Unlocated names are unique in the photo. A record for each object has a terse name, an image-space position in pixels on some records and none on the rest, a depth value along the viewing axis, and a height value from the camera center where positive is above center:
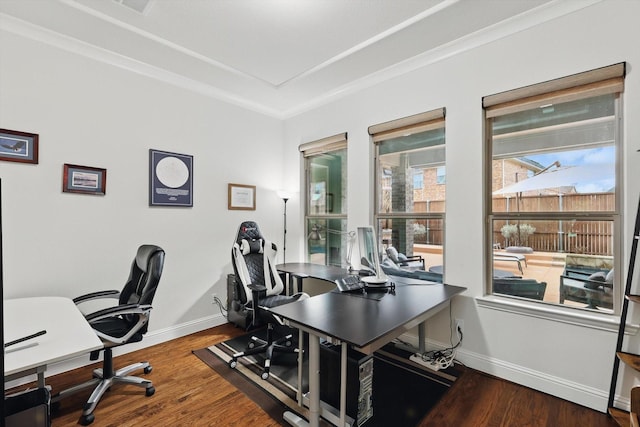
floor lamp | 4.19 -0.36
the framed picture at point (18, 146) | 2.29 +0.53
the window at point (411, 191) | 2.86 +0.25
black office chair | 1.99 -0.77
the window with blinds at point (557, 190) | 2.07 +0.19
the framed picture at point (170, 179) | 3.04 +0.38
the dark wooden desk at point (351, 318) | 1.60 -0.61
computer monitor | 2.36 -0.31
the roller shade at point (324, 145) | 3.56 +0.87
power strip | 2.48 -1.23
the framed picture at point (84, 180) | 2.54 +0.30
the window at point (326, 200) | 3.72 +0.20
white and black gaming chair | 2.54 -0.66
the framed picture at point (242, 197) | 3.67 +0.23
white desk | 1.33 -0.62
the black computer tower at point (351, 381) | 1.80 -1.02
